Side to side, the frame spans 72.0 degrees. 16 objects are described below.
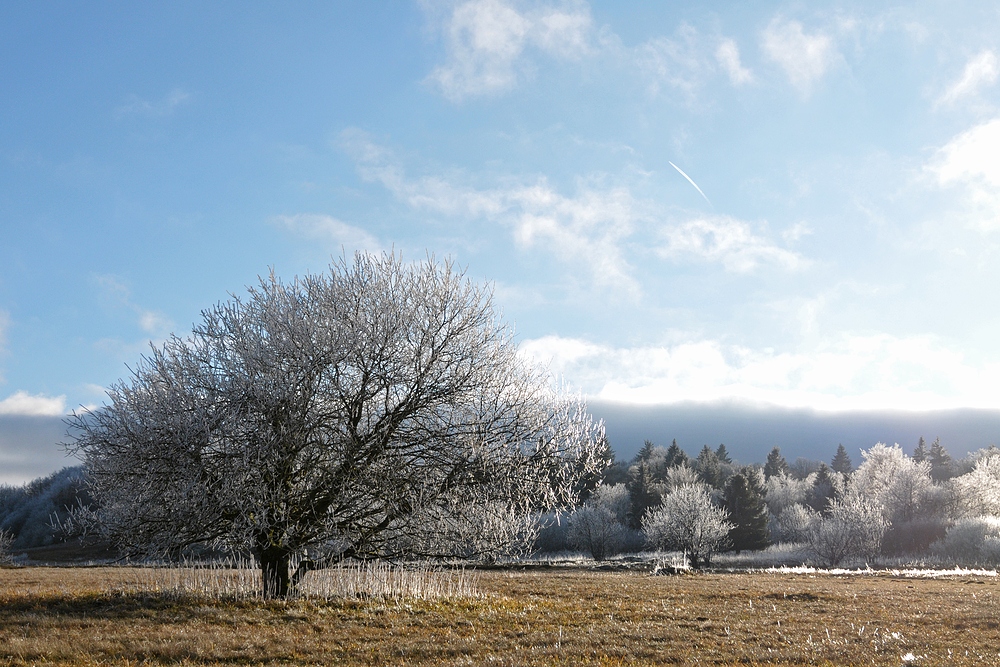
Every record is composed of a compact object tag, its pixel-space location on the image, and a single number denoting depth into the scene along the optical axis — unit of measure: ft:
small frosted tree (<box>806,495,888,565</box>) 211.82
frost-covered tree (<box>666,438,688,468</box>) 355.62
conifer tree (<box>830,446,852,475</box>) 474.49
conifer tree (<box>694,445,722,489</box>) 317.22
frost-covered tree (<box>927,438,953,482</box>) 423.64
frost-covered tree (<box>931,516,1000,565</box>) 215.51
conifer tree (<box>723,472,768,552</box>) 263.29
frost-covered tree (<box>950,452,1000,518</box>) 278.46
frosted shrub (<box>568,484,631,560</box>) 235.20
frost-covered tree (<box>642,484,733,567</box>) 193.36
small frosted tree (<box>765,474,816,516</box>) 366.02
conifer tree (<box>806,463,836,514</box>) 345.92
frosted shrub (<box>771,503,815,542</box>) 293.84
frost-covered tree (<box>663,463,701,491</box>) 296.81
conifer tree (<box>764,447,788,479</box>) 451.53
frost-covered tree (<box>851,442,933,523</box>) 293.23
